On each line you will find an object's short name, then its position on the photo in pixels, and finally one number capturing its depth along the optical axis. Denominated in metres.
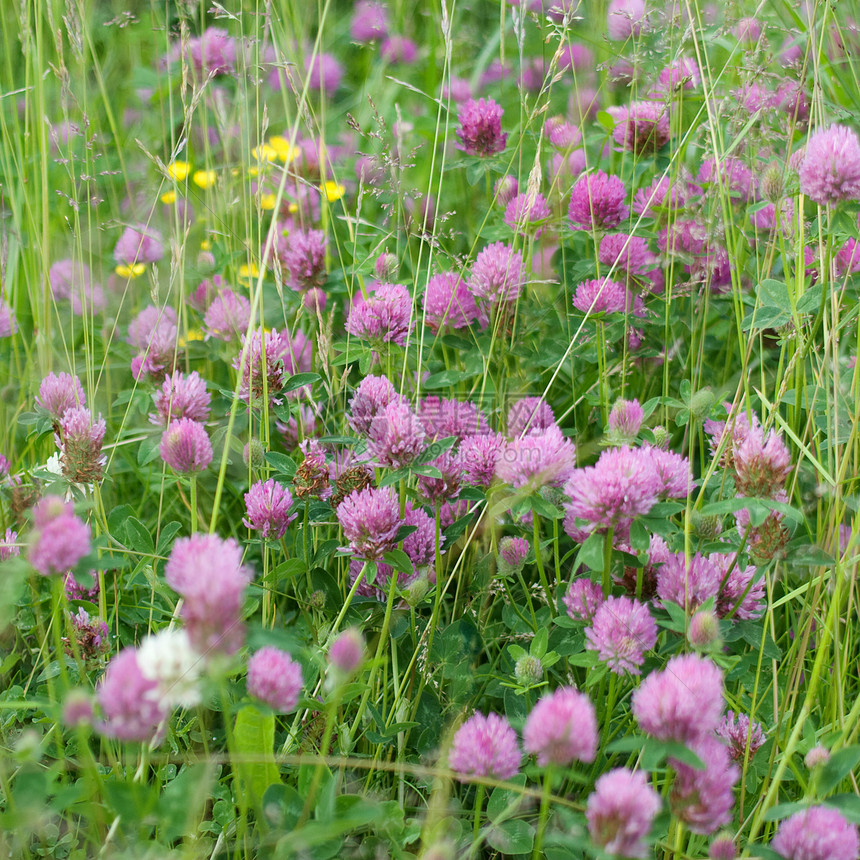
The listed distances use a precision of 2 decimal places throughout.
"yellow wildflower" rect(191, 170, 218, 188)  1.93
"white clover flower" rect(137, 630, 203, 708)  0.76
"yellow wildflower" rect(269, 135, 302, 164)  2.61
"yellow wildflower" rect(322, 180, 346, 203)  2.12
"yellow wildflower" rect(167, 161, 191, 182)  2.50
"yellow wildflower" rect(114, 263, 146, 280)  2.16
